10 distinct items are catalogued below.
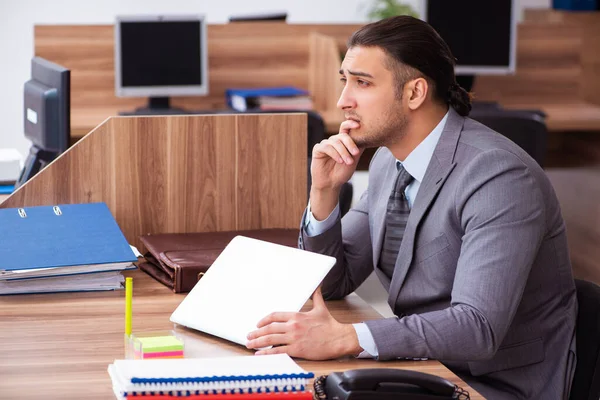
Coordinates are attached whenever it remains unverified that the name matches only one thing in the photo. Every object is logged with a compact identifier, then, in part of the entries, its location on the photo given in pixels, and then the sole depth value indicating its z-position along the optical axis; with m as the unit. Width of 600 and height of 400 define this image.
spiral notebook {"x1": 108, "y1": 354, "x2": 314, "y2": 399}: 2.37
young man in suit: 2.66
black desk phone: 2.37
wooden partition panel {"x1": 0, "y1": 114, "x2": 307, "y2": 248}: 3.23
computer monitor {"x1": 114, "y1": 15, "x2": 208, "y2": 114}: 6.19
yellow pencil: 2.68
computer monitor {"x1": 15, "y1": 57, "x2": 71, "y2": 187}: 3.68
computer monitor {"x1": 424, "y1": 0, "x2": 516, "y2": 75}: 6.49
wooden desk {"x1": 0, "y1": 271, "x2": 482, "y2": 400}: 2.52
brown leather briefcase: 3.02
